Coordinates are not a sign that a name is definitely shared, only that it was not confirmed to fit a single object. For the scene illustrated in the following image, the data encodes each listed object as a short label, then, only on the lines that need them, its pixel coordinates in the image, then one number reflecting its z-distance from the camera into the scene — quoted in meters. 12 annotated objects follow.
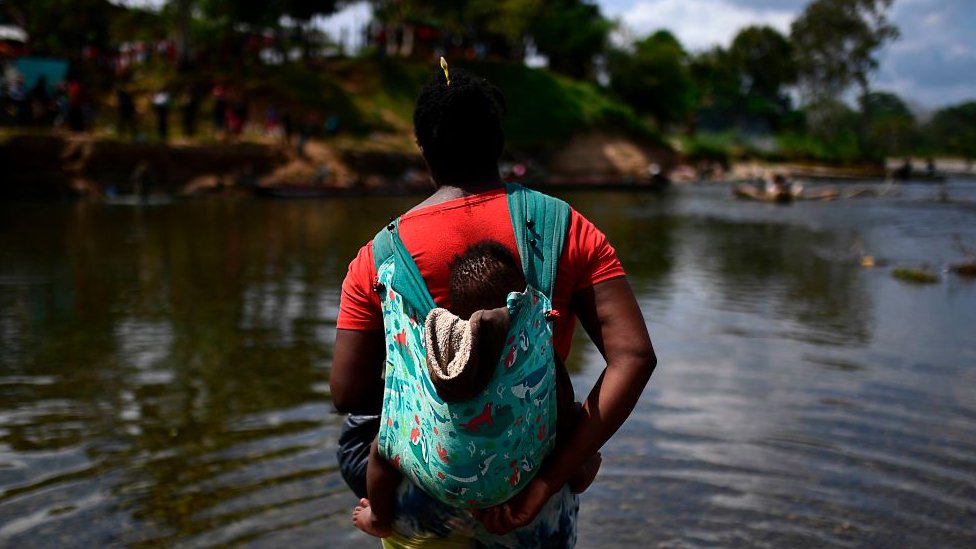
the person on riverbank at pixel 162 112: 32.03
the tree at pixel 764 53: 96.19
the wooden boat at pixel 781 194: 33.53
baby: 1.97
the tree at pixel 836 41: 78.81
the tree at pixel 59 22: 35.94
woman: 2.15
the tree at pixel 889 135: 83.25
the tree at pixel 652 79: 67.88
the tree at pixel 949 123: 146.96
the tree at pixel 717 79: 91.00
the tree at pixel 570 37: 64.19
